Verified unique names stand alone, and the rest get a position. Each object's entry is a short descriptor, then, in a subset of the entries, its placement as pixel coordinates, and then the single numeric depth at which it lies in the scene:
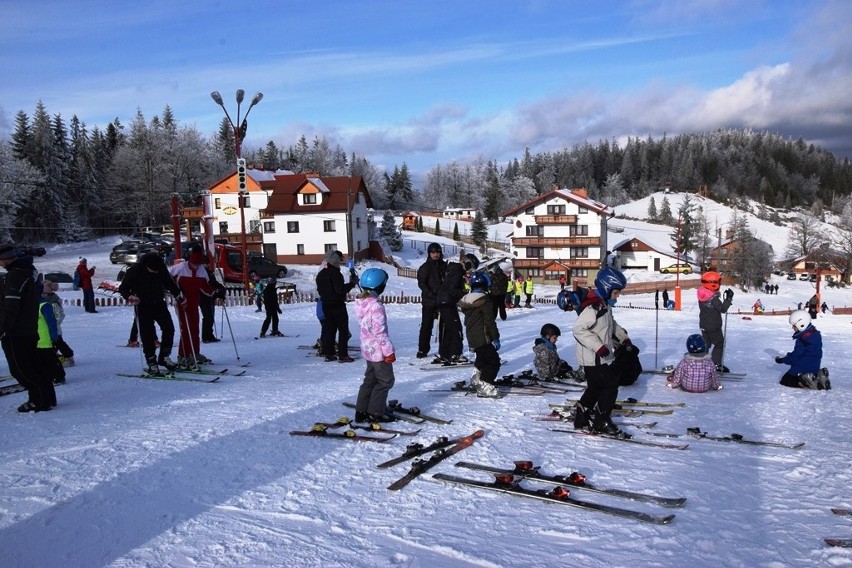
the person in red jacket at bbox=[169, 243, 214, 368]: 9.69
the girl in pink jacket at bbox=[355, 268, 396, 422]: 6.41
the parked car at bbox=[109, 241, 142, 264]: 39.06
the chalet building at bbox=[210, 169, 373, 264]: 51.14
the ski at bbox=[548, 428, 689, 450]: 5.86
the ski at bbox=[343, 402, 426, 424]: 6.69
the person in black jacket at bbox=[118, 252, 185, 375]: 8.74
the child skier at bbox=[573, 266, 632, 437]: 6.22
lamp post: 21.89
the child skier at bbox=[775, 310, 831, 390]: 8.64
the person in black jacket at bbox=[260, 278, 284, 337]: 14.62
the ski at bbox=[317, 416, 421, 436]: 6.24
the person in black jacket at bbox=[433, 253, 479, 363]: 9.77
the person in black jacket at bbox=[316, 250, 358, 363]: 10.28
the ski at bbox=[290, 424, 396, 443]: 5.95
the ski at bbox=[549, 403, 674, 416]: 7.24
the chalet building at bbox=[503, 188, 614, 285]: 61.75
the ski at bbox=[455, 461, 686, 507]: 4.43
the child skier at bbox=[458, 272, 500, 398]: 7.84
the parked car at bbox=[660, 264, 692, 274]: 67.12
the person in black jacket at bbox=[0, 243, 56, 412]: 6.64
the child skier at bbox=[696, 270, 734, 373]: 9.53
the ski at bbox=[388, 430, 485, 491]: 4.84
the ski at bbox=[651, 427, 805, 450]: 5.91
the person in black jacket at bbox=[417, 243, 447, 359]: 10.48
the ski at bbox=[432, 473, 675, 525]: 4.13
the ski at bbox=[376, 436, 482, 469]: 5.30
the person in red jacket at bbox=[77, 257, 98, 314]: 18.62
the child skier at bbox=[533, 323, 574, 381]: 9.14
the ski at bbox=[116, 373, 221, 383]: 8.88
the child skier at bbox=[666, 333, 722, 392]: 8.53
